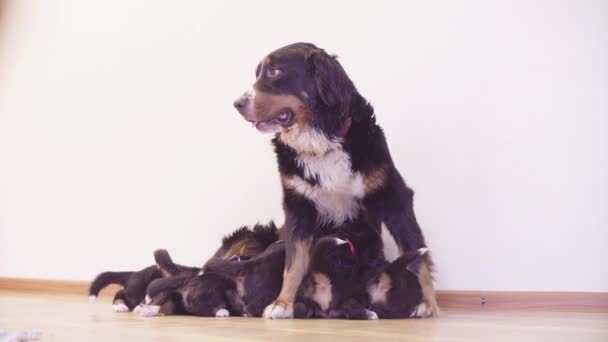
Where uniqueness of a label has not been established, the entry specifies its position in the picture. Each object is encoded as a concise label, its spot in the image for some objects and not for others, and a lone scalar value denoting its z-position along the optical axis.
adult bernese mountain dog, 2.50
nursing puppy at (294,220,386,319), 2.27
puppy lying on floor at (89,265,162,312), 2.94
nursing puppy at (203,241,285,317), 2.57
